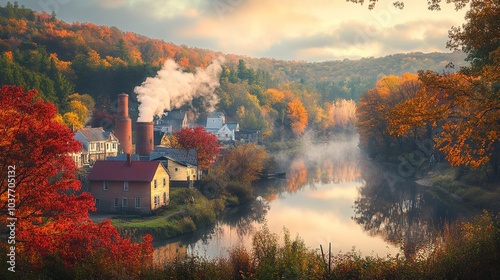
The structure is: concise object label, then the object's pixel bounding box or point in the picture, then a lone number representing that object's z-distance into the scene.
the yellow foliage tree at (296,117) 122.31
